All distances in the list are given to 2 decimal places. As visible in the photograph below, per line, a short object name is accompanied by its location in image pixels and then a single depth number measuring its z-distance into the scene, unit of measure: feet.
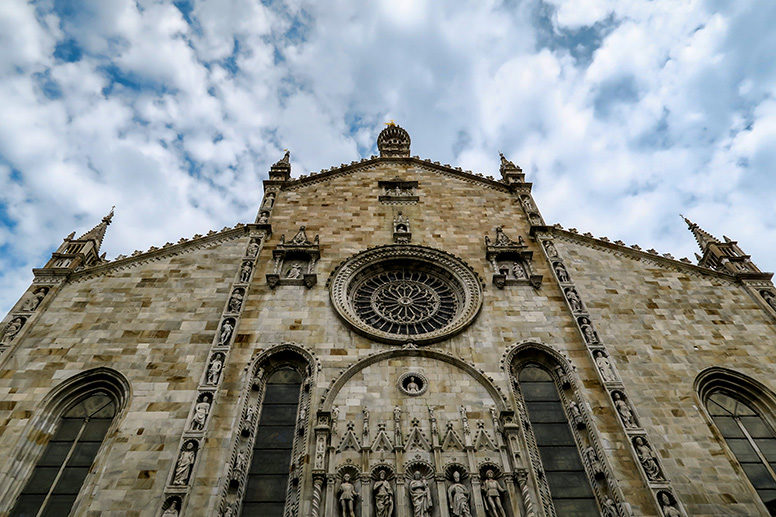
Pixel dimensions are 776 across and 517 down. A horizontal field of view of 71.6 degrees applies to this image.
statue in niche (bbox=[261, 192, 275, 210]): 62.64
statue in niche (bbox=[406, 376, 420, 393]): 41.56
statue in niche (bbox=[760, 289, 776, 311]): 50.67
